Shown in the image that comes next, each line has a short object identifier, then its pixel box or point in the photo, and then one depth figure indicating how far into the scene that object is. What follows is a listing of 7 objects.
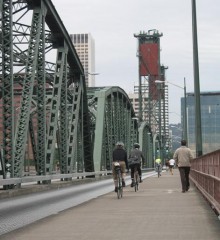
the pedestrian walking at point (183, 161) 18.42
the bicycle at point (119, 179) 16.73
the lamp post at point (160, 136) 123.62
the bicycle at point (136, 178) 20.52
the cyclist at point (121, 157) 17.70
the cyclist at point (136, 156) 21.14
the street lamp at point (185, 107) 42.12
